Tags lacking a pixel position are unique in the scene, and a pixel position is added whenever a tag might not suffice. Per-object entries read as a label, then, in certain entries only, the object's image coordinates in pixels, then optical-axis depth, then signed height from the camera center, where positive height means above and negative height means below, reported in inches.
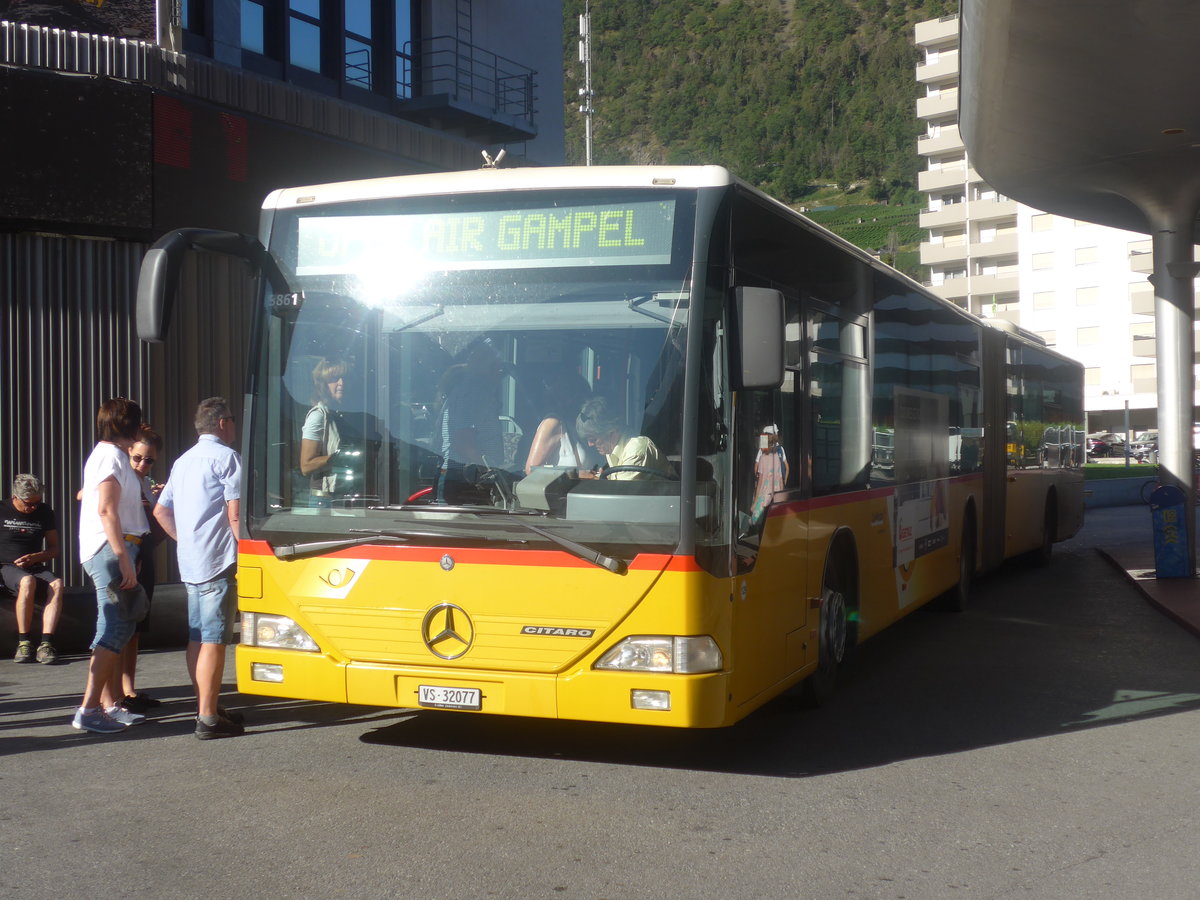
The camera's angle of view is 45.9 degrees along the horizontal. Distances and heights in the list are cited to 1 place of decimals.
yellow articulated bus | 244.5 -2.5
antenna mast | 1289.4 +341.8
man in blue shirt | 285.0 -24.4
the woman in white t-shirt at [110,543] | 289.0 -22.5
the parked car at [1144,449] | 2613.2 -42.4
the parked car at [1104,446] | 2953.2 -40.7
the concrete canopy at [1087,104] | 421.7 +116.8
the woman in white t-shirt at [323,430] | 263.6 +0.3
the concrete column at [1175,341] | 627.8 +38.1
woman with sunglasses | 321.4 -31.4
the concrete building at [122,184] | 450.9 +83.8
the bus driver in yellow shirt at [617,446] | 245.1 -2.8
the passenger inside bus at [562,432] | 247.6 -0.3
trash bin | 607.5 -45.5
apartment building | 3452.3 +423.7
